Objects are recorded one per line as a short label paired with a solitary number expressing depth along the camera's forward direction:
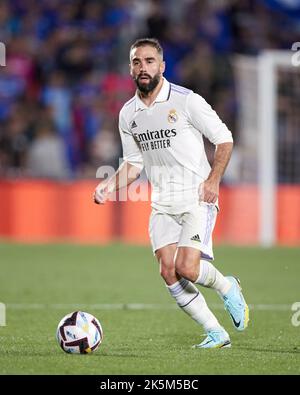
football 15.28
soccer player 16.00
